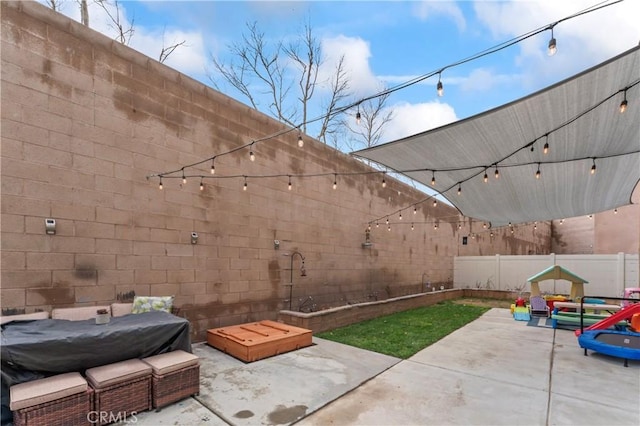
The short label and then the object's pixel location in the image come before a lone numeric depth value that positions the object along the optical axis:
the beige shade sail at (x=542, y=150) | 3.43
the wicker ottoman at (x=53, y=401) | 2.34
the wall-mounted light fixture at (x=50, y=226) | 3.73
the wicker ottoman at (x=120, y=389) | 2.70
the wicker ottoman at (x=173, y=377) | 2.98
